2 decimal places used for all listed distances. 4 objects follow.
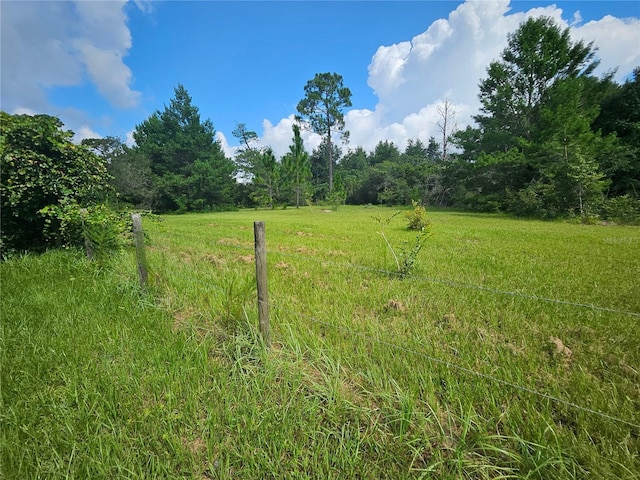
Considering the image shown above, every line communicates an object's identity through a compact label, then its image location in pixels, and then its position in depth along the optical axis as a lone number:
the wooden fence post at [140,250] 3.02
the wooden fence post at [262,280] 1.99
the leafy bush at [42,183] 4.15
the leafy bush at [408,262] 3.80
